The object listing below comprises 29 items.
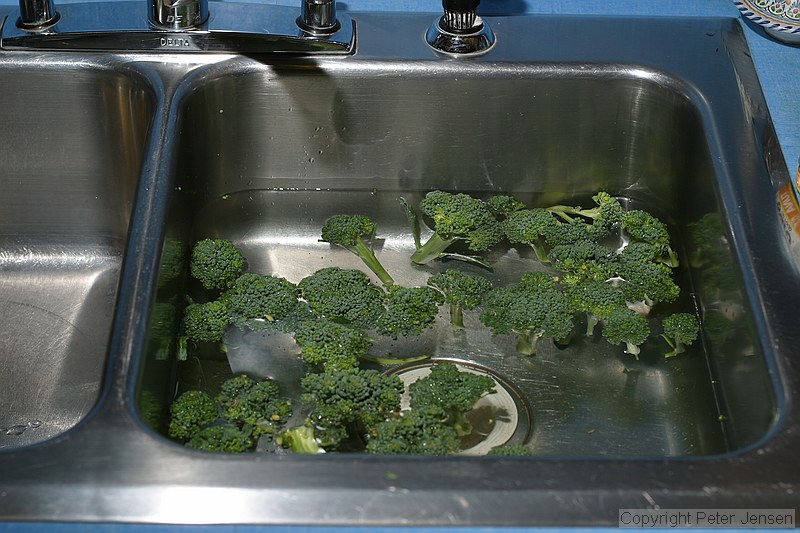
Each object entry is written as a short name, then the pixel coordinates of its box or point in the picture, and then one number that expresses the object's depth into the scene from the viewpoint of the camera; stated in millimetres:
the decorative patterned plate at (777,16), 1381
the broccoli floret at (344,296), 1244
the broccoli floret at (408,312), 1252
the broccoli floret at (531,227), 1345
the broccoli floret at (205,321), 1198
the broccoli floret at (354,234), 1353
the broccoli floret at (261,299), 1243
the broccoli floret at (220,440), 1004
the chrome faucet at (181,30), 1287
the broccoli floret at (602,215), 1361
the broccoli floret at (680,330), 1201
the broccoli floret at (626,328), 1208
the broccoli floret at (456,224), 1348
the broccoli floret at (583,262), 1288
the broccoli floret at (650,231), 1302
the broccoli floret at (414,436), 991
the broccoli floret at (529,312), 1226
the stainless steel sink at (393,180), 1083
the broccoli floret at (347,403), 1048
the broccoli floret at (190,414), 1051
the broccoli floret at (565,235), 1342
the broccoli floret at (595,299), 1238
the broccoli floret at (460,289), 1281
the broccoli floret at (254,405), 1076
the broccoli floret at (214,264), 1261
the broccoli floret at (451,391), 1081
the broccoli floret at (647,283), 1253
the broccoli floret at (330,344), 1152
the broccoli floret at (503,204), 1379
